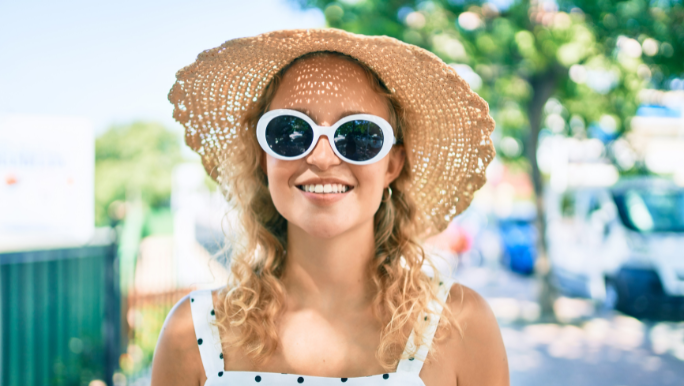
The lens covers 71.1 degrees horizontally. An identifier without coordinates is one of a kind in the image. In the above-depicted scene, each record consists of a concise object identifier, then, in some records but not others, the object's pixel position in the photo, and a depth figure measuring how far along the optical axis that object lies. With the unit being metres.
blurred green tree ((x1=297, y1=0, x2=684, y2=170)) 5.30
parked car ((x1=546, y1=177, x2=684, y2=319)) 6.95
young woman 1.51
